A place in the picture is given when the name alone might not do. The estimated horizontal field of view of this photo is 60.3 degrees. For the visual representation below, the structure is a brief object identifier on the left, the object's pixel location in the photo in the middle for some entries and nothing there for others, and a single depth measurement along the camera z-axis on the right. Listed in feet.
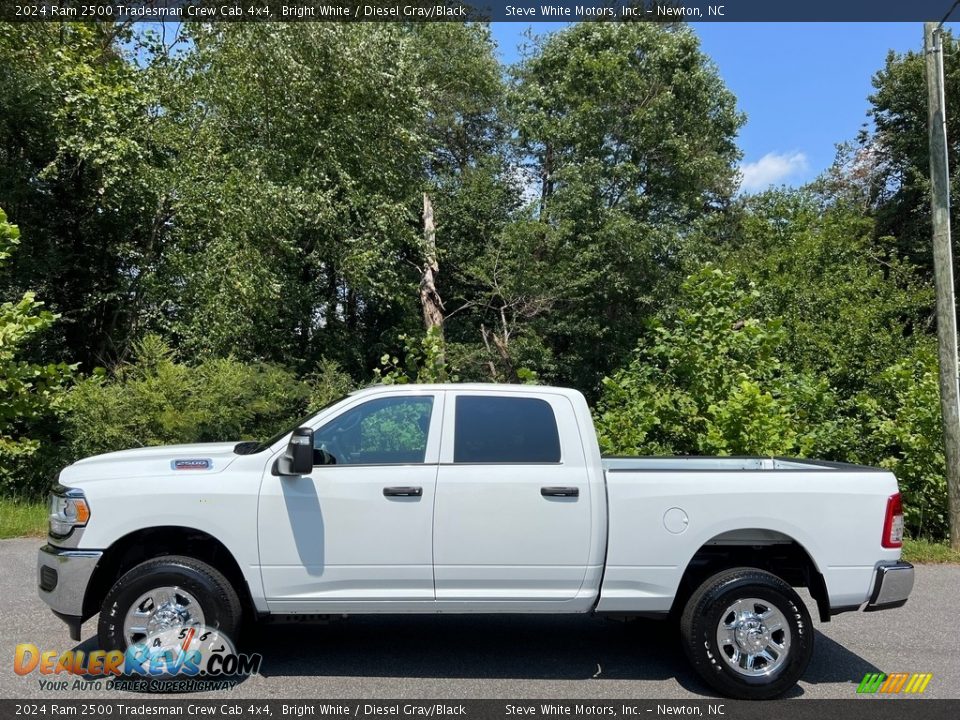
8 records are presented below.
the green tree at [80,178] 49.60
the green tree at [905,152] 85.66
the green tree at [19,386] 37.91
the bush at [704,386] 40.16
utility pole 33.01
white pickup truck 17.12
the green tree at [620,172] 70.08
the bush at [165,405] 40.24
